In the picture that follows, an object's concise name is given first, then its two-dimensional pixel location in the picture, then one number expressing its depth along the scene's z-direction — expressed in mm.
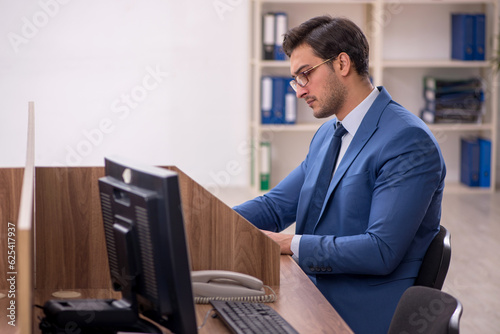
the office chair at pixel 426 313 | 1396
